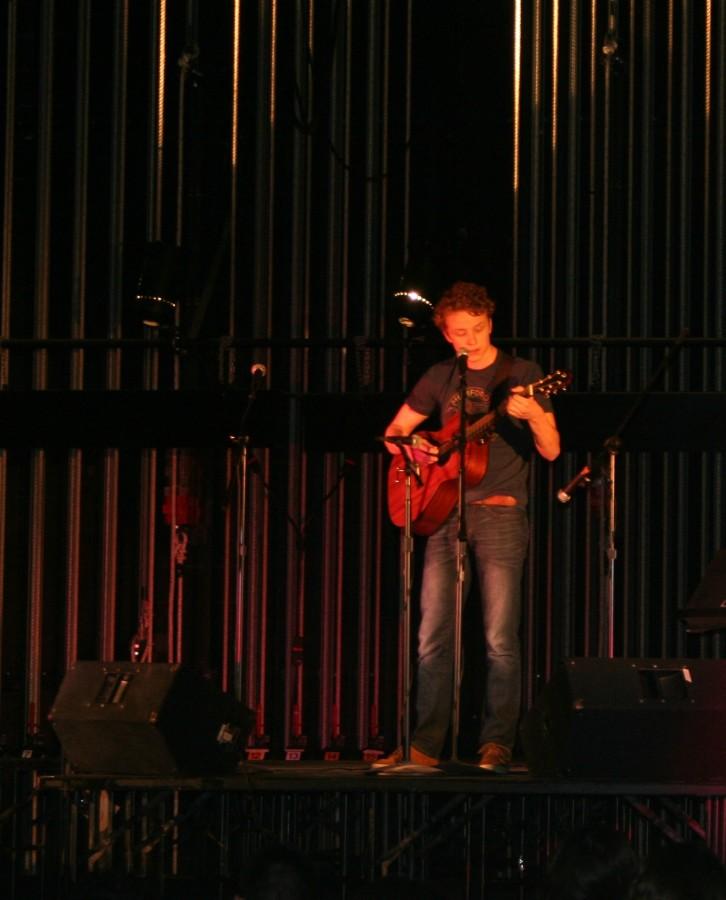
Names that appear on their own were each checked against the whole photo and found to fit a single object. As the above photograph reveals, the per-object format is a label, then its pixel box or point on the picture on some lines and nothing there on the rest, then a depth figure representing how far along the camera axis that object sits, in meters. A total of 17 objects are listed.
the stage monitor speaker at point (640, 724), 9.51
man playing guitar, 10.30
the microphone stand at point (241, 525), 11.27
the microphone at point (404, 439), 10.41
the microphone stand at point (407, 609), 10.04
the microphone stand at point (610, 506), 10.29
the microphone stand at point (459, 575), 9.97
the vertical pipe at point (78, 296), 13.28
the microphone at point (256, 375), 11.36
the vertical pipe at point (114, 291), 13.26
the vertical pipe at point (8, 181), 13.77
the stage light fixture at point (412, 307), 12.19
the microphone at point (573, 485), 10.44
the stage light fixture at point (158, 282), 12.41
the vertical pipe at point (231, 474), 13.09
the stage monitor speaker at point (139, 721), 9.86
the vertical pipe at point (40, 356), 13.15
